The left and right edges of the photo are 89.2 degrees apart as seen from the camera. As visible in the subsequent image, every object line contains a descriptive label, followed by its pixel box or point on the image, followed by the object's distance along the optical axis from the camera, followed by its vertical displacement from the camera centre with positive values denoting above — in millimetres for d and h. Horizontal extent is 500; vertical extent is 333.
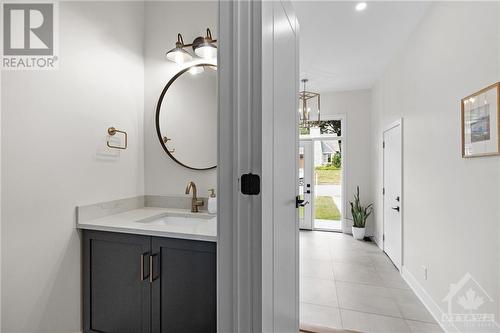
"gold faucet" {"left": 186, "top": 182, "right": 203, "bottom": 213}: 1897 -267
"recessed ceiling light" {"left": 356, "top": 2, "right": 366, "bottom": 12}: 2287 +1468
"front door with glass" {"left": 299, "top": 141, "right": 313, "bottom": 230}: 5129 -315
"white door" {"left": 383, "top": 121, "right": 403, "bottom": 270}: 3059 -340
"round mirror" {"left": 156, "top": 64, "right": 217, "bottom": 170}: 1920 +384
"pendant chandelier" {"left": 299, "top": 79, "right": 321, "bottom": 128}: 3748 +828
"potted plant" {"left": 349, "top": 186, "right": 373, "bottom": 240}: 4469 -940
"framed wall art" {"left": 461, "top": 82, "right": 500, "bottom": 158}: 1429 +272
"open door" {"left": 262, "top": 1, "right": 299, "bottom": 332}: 928 -5
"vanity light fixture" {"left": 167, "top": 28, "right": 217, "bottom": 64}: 1805 +849
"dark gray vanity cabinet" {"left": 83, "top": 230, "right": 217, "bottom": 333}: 1310 -653
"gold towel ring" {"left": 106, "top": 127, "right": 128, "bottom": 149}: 1753 +244
